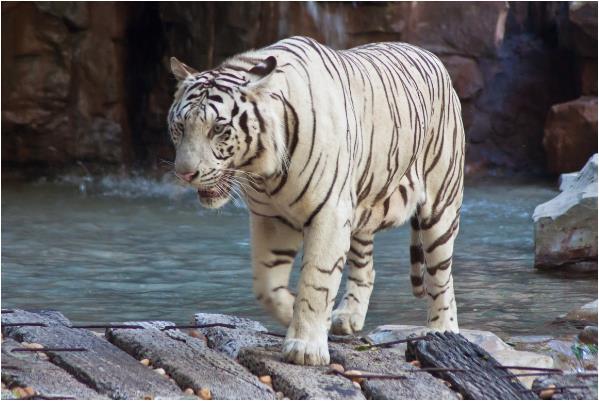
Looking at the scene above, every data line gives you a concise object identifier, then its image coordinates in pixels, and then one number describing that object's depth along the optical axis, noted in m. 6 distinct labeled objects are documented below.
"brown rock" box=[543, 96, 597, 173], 25.19
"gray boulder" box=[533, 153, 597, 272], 15.39
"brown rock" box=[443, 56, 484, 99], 26.67
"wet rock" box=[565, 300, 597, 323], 11.89
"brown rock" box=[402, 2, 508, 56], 26.02
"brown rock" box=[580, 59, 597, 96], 26.37
